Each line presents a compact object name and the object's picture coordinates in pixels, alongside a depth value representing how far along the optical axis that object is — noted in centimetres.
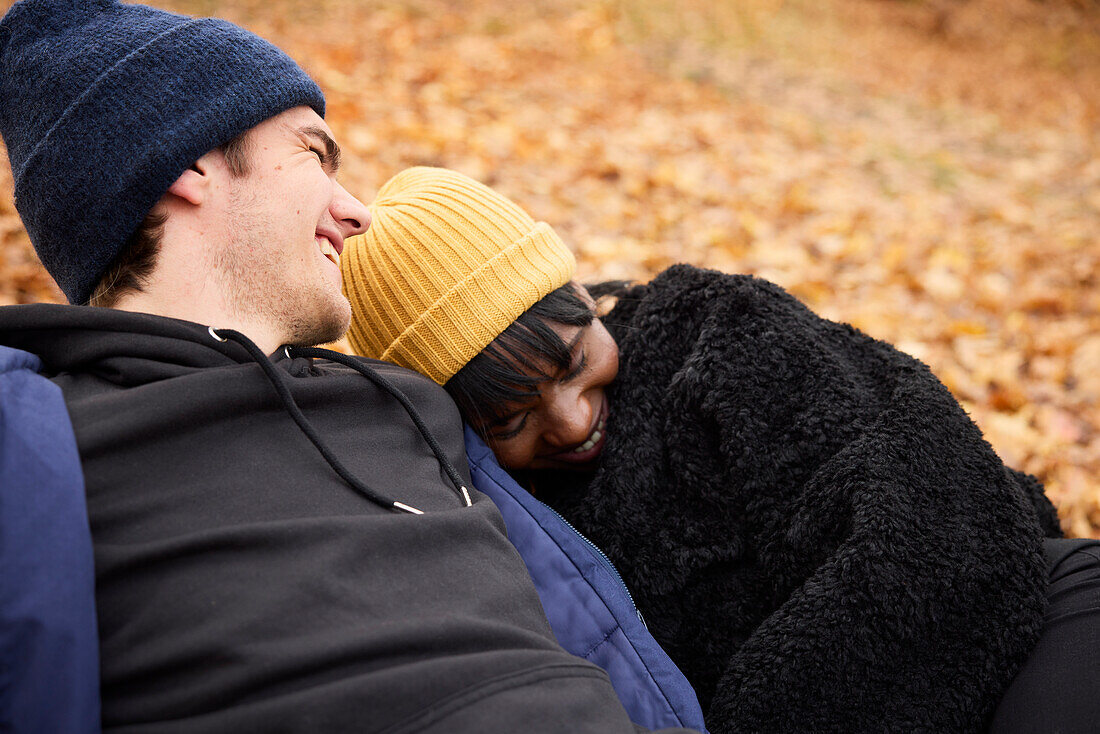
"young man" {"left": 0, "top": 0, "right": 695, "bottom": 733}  109
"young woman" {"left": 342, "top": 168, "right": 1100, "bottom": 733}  148
